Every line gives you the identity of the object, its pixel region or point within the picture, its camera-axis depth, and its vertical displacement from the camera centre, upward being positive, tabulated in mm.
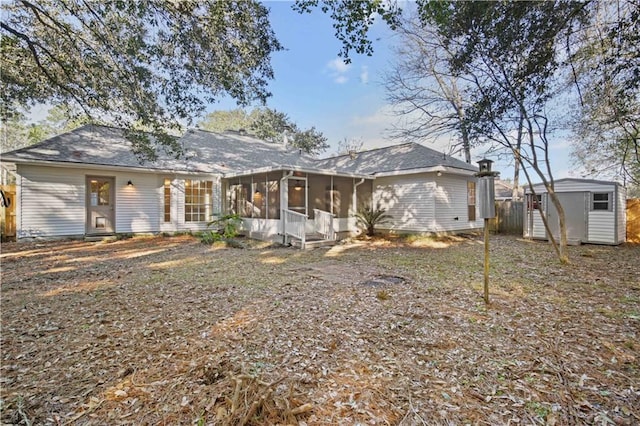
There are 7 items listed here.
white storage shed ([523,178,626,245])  9859 +20
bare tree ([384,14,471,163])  12773 +5092
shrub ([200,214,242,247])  10258 -840
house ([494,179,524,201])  25073 +1686
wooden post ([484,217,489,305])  4328 -771
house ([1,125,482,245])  9812 +703
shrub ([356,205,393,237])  12133 -334
